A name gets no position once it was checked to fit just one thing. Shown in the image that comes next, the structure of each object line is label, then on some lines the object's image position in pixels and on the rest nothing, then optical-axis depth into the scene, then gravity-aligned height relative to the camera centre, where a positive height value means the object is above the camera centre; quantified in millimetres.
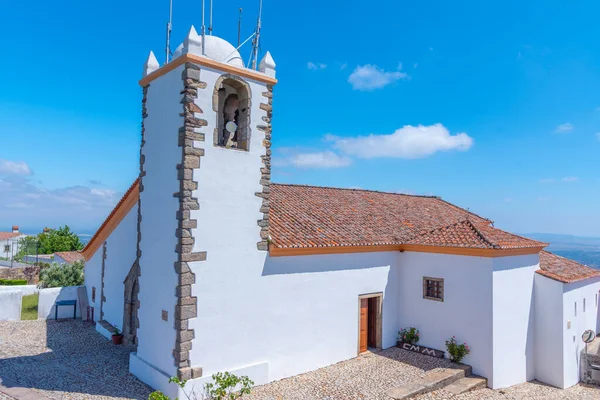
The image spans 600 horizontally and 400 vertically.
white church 9562 -1469
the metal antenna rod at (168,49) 10455 +4359
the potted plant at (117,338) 14031 -4273
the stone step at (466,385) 10619 -4317
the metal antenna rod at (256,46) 10945 +4669
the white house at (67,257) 26969 -3031
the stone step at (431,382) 9867 -4110
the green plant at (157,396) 7652 -3438
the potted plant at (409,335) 13422 -3751
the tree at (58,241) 41281 -2927
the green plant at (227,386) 8977 -3876
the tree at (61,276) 21188 -3333
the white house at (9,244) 47378 -3915
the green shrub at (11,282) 24844 -4352
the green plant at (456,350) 11961 -3727
